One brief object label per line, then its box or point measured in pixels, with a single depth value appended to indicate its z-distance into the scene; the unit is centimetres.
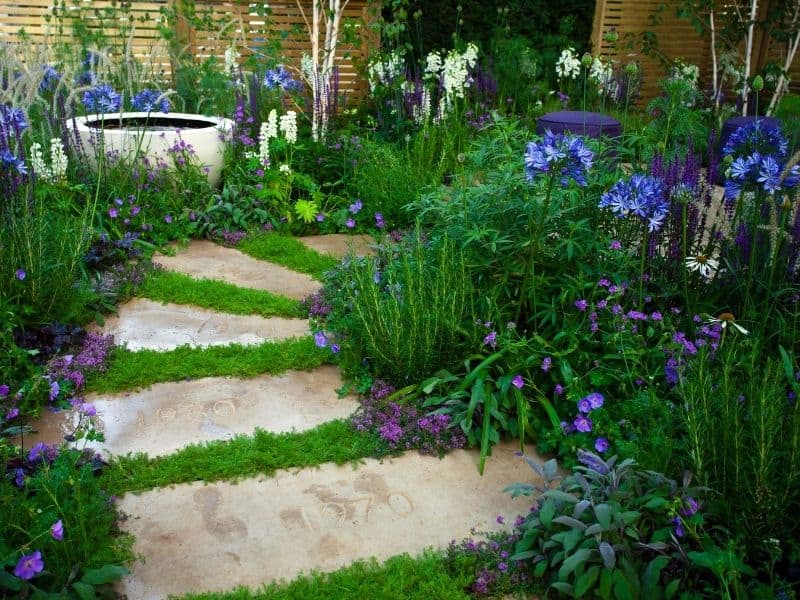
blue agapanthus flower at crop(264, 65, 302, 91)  579
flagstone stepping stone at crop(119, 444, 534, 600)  209
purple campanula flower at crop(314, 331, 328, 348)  310
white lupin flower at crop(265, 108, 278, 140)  513
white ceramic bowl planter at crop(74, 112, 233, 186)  469
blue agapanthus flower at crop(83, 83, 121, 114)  490
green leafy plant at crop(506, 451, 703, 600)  190
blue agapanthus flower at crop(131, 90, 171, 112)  508
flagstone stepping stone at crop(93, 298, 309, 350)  333
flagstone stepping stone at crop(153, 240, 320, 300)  398
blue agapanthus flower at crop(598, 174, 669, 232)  252
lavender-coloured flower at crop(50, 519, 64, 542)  174
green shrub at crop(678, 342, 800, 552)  189
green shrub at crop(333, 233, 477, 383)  285
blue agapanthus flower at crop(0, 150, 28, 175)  341
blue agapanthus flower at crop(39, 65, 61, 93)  553
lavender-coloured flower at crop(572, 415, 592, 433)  246
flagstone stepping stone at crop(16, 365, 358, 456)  262
